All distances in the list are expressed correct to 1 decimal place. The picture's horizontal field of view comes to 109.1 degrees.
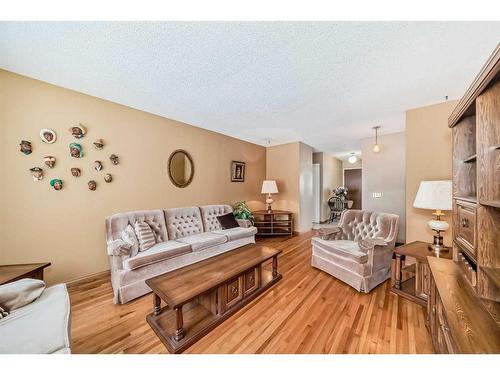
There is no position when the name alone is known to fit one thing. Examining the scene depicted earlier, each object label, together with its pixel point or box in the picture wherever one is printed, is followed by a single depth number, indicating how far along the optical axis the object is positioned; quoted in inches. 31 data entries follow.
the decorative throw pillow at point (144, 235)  92.7
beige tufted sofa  79.2
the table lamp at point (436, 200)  72.0
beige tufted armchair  82.7
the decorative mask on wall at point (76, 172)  90.7
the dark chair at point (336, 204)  263.3
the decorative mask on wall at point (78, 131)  90.2
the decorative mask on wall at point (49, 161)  83.7
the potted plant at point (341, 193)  258.1
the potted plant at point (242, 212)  160.2
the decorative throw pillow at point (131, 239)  85.6
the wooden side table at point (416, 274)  72.9
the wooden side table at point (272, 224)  181.0
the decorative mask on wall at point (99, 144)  97.8
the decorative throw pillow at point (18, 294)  44.1
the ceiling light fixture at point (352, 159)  229.8
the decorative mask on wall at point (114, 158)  103.6
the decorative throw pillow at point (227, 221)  139.3
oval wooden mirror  131.0
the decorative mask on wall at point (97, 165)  98.0
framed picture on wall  173.9
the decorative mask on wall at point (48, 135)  82.9
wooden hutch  31.5
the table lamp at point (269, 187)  179.8
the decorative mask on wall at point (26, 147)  77.9
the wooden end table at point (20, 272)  61.3
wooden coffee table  55.4
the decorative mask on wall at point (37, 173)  81.0
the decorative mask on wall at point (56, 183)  85.7
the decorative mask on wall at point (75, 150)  90.0
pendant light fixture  139.6
